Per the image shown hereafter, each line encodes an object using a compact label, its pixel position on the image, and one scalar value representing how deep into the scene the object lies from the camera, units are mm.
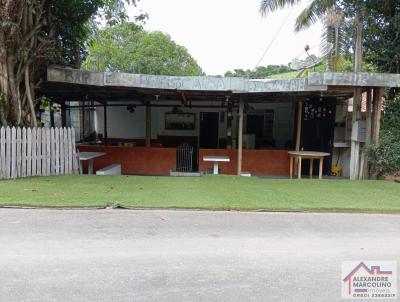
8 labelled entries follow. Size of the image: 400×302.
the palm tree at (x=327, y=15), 11648
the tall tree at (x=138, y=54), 28828
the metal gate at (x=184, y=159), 12789
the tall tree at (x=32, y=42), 8953
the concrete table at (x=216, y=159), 11586
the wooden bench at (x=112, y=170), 10906
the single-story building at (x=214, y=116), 9883
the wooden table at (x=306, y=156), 11258
